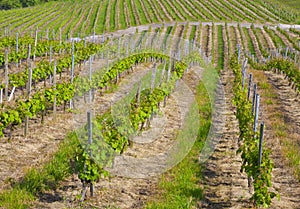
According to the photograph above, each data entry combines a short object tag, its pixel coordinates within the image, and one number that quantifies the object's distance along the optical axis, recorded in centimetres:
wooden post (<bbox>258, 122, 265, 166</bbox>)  792
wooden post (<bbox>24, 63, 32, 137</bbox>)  1105
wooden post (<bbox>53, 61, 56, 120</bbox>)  1297
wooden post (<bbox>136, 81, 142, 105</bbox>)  1211
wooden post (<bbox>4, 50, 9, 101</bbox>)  1355
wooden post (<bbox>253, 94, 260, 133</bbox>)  949
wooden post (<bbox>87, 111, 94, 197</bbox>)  764
